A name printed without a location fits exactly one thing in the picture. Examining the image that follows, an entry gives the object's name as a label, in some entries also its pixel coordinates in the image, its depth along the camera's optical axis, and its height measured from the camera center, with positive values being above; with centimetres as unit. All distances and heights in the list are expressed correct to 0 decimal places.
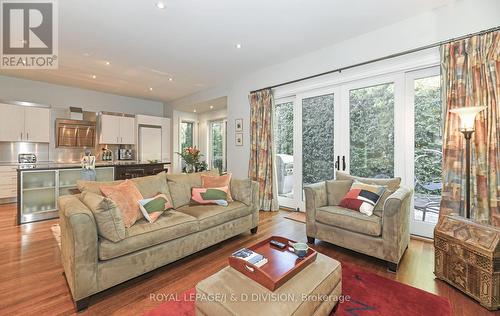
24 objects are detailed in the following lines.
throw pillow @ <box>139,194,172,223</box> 231 -52
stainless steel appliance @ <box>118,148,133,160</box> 677 +12
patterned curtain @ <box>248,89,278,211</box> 459 +24
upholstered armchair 222 -69
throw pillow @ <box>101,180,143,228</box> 218 -41
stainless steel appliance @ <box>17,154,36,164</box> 538 +0
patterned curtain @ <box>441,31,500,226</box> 237 +36
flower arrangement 413 +3
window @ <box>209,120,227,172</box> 756 +45
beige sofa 172 -73
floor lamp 226 +32
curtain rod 247 +139
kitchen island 371 -49
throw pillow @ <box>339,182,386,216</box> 256 -47
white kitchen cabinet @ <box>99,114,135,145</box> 622 +80
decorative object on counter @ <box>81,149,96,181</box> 304 -12
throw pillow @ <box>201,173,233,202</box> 320 -34
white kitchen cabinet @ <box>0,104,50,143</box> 500 +79
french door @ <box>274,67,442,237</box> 300 +37
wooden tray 135 -72
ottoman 119 -77
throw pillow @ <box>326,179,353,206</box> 302 -43
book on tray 154 -70
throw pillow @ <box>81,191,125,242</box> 184 -49
